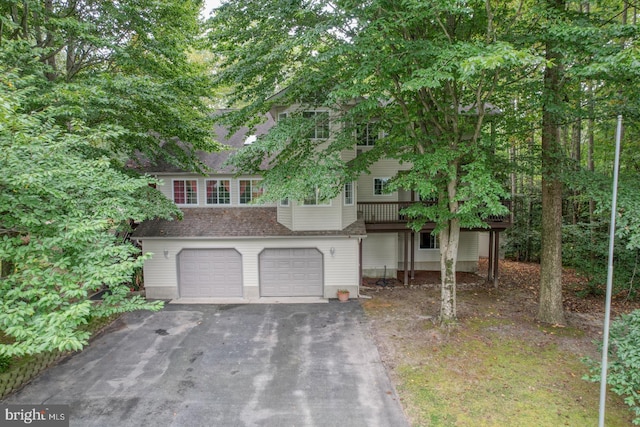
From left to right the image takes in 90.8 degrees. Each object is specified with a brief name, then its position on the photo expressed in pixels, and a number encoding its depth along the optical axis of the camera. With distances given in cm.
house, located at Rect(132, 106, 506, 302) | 1285
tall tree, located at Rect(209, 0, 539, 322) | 794
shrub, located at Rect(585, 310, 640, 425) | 512
